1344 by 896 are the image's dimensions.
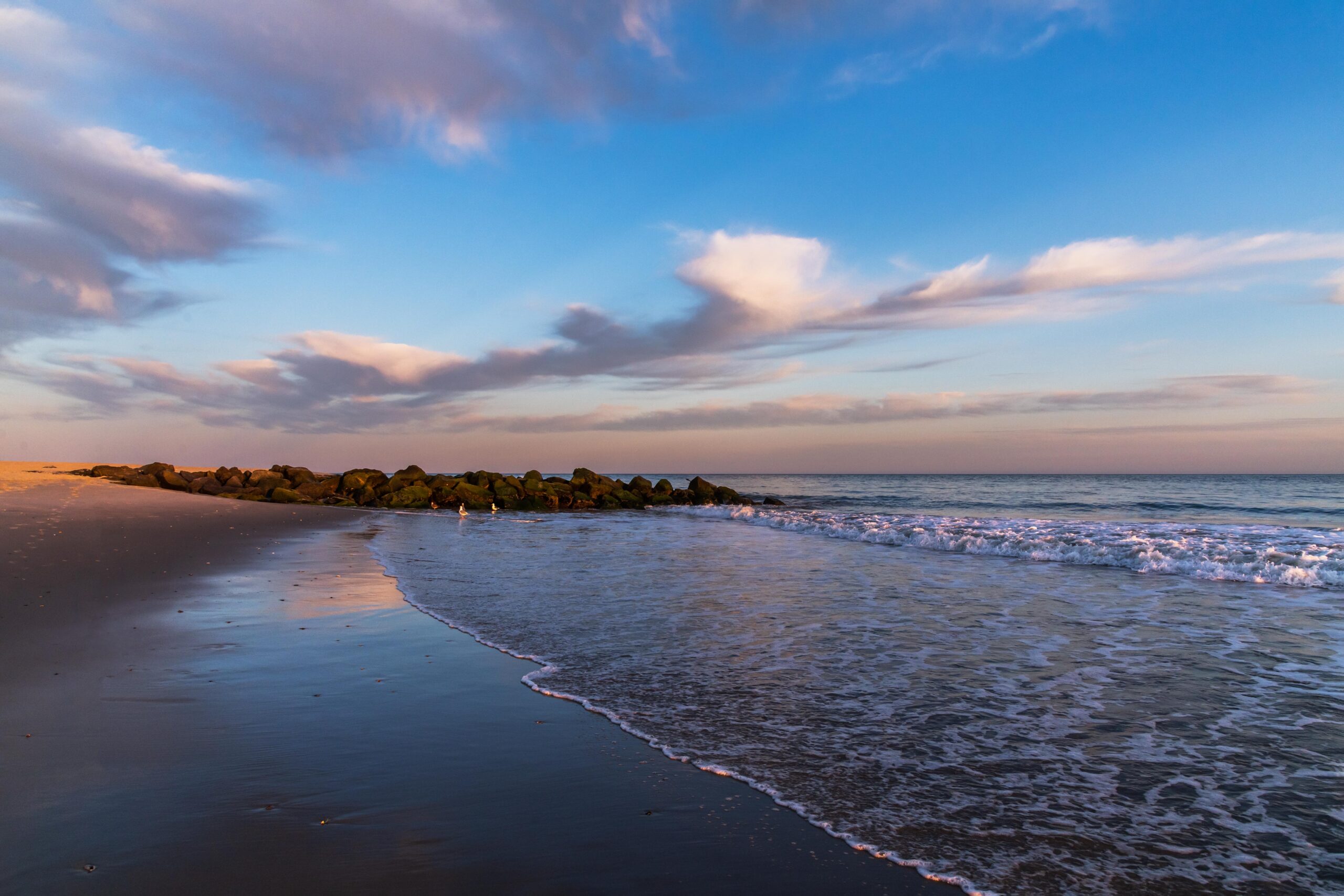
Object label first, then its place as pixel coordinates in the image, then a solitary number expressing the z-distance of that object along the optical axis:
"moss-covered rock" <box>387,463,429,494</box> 38.53
